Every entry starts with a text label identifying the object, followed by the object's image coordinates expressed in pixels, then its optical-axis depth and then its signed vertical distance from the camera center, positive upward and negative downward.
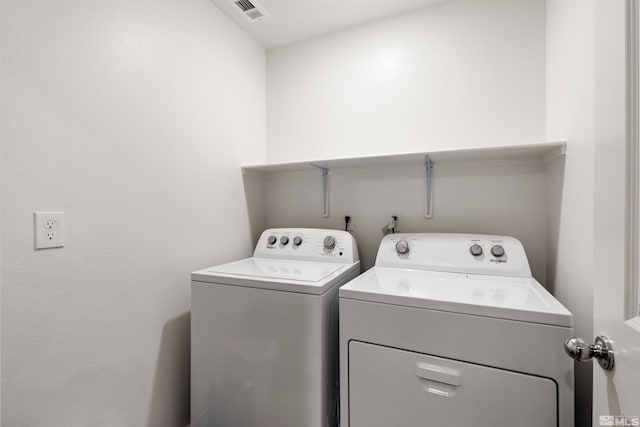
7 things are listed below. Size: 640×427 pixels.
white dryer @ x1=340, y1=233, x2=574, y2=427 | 0.80 -0.48
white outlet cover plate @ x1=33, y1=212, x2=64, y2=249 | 0.90 -0.06
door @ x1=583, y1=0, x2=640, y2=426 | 0.49 -0.01
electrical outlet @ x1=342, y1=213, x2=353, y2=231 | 1.82 -0.10
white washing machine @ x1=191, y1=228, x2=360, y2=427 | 1.08 -0.58
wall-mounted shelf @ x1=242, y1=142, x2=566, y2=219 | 1.30 +0.27
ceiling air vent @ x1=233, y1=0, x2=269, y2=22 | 1.57 +1.17
